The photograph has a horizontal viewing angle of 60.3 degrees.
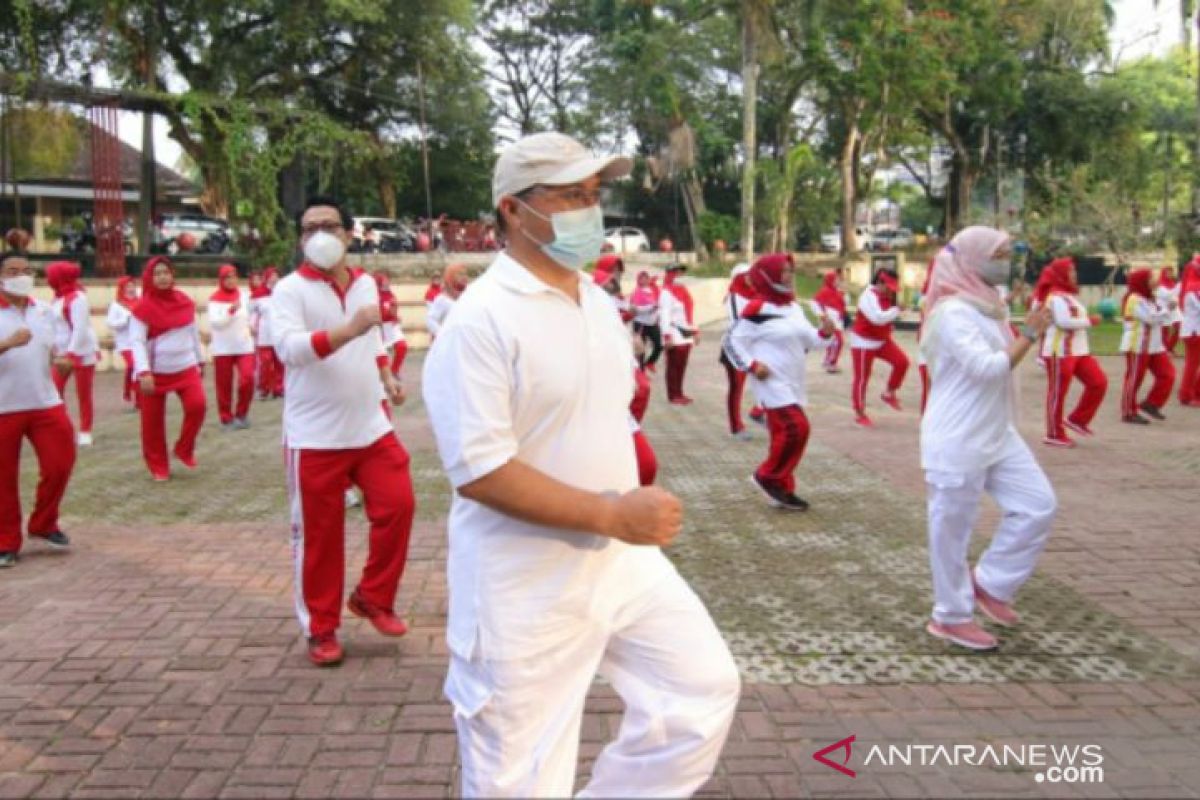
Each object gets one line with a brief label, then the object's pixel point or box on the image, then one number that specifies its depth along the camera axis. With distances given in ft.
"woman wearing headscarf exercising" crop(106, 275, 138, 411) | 37.60
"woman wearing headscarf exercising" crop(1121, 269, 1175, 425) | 38.70
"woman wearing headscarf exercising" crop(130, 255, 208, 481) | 29.25
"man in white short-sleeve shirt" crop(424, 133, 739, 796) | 7.64
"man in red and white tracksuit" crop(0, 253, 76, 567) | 21.11
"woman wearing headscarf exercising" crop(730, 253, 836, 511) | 24.79
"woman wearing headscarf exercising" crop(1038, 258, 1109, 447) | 33.09
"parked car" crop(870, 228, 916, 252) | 157.83
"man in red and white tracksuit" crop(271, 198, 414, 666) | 15.16
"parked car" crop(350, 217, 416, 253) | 100.89
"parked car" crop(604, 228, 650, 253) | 129.70
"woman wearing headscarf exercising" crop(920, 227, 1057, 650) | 15.42
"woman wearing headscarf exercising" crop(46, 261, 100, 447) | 26.35
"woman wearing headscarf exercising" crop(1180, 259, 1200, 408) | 41.37
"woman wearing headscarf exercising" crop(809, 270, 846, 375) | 46.47
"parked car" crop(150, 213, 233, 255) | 98.22
